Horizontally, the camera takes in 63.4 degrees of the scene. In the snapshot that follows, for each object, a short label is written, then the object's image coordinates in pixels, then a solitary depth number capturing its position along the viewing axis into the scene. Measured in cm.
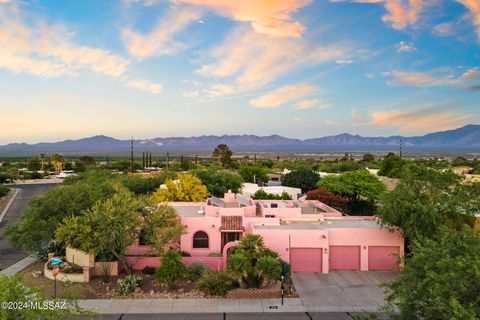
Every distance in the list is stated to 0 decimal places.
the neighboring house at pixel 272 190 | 5146
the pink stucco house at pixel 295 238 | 2741
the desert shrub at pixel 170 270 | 2331
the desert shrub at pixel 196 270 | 2493
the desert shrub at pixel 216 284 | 2259
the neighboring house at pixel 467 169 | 7456
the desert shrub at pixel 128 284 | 2295
